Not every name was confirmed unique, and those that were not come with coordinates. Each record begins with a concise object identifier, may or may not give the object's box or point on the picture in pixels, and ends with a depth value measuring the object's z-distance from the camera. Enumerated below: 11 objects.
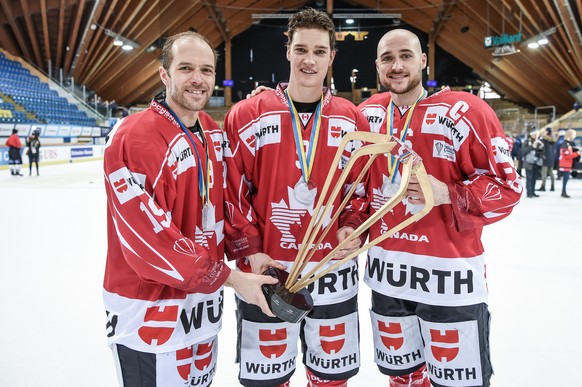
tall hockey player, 1.78
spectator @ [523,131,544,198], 8.38
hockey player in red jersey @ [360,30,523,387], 1.66
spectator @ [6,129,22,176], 10.82
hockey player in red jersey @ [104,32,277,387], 1.38
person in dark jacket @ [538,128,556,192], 8.73
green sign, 15.19
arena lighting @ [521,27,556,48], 14.81
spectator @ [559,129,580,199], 8.10
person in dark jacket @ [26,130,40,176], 11.29
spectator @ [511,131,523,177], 11.02
